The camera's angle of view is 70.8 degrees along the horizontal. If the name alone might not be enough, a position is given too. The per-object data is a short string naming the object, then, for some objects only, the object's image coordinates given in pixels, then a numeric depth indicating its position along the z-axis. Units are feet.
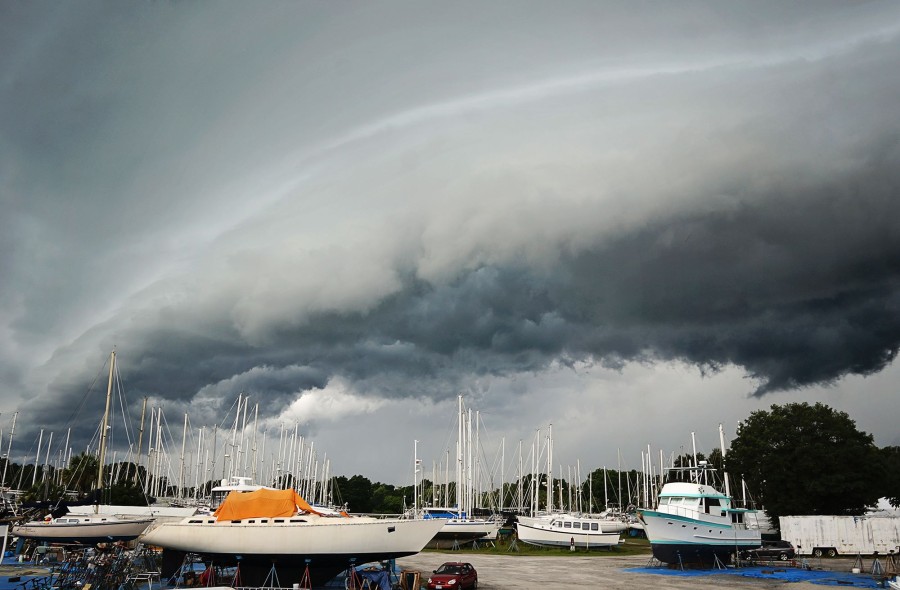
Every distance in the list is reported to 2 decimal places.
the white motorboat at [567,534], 171.12
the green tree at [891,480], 192.24
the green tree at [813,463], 176.45
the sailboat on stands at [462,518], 168.25
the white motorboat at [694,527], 123.85
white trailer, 141.18
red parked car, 80.94
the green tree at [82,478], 239.40
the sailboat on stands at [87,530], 121.29
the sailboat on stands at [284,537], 81.00
